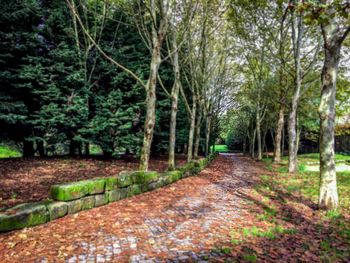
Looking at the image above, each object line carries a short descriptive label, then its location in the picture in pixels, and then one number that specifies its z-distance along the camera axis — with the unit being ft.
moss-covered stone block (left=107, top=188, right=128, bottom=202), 20.62
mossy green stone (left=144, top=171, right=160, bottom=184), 25.64
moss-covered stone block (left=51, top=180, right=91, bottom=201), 16.56
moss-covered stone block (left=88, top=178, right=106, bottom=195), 18.65
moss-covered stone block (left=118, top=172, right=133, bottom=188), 21.86
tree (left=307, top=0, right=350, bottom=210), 19.45
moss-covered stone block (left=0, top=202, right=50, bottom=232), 13.33
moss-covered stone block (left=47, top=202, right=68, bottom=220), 15.60
